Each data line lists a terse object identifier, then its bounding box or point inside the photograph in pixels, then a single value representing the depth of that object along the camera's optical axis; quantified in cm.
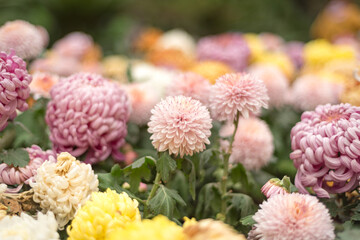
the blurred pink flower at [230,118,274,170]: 94
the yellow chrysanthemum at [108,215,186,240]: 46
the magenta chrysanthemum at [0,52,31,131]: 69
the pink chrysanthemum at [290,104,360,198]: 67
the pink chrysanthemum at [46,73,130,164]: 81
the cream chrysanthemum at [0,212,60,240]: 55
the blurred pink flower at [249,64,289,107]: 121
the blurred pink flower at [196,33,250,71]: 151
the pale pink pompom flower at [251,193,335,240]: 57
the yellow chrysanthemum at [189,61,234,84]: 111
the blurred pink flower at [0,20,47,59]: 93
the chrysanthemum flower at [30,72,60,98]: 99
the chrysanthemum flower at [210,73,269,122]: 73
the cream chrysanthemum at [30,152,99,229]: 65
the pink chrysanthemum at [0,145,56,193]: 71
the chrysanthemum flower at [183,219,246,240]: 47
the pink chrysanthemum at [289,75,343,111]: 121
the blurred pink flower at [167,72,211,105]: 84
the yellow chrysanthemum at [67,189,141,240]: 57
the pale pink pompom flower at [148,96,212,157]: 66
